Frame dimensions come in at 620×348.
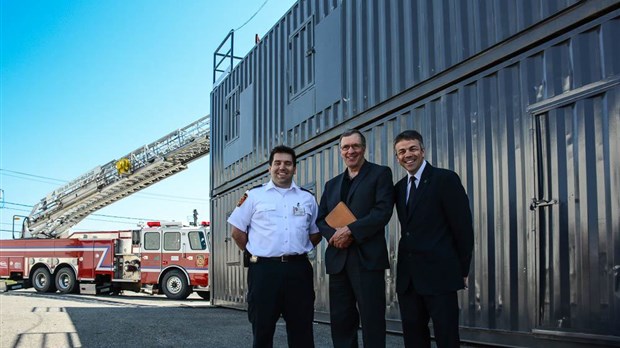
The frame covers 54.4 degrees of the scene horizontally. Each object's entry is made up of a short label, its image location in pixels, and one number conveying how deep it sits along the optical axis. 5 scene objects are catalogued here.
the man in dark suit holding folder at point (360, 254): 3.39
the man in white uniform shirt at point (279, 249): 3.65
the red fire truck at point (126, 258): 15.95
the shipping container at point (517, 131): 3.74
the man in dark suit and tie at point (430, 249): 3.22
